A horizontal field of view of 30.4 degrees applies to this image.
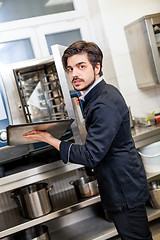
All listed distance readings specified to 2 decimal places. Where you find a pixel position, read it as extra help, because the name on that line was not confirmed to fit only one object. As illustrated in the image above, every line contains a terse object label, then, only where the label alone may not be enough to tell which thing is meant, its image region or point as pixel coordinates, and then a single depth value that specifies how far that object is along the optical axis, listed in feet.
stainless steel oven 7.23
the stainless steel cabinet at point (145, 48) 10.03
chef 5.50
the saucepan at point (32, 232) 8.66
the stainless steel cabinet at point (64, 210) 7.66
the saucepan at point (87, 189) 8.50
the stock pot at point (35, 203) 7.80
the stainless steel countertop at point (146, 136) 9.01
